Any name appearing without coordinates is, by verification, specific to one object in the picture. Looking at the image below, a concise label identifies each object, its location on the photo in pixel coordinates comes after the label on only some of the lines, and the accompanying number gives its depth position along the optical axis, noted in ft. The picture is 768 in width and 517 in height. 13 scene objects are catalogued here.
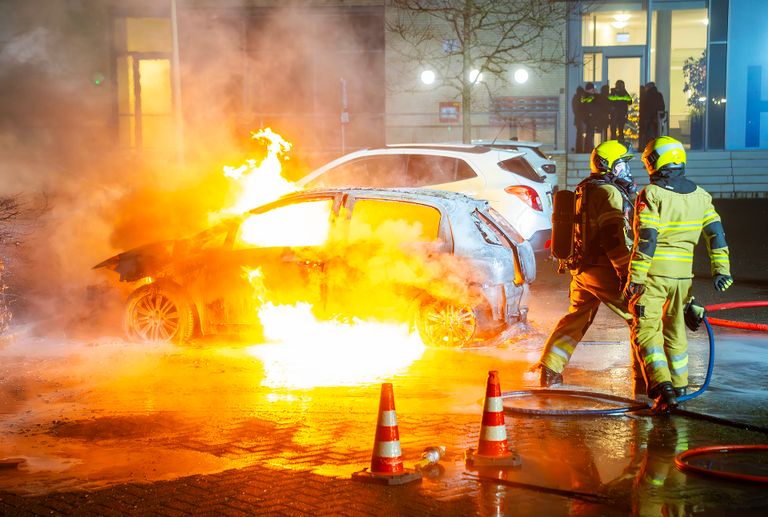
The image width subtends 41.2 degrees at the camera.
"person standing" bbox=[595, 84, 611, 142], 81.76
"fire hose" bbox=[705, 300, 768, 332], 30.09
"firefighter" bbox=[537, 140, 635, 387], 24.89
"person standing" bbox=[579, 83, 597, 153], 81.30
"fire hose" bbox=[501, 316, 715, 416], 22.66
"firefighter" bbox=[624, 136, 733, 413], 22.81
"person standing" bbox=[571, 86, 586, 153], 82.38
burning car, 30.68
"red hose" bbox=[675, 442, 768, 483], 17.56
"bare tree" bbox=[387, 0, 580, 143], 78.43
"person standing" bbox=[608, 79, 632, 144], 81.71
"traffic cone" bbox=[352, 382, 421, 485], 18.13
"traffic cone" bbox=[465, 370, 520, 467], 19.10
